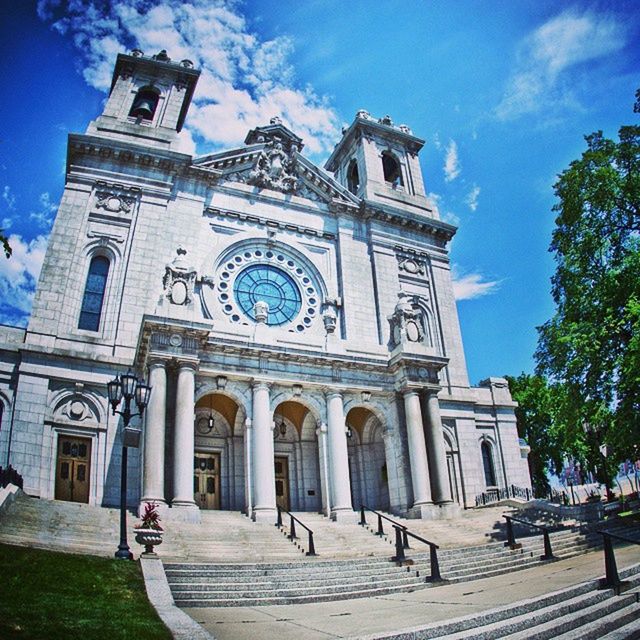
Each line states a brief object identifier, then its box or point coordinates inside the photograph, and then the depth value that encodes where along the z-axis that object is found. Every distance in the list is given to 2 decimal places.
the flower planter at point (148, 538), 12.21
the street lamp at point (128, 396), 13.68
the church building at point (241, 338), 20.45
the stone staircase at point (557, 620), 6.83
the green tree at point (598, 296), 19.61
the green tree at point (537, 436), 44.03
